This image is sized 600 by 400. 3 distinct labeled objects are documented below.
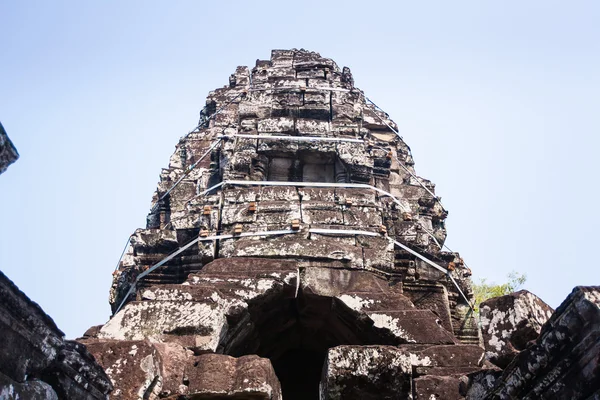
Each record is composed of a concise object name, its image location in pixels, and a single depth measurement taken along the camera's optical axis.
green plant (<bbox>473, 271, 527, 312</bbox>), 26.84
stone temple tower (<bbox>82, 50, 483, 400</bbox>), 5.88
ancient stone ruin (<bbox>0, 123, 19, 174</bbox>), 2.97
